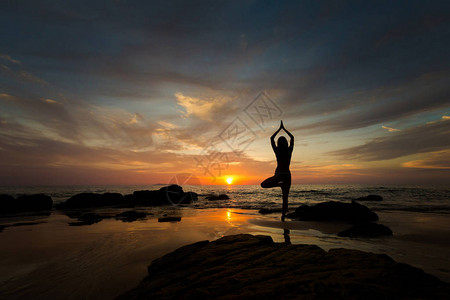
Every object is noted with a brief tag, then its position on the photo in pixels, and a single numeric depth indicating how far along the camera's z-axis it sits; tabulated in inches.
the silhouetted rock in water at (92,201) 754.4
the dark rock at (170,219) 378.0
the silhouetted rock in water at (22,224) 343.9
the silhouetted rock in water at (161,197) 935.7
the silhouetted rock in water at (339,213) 364.8
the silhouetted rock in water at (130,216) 404.6
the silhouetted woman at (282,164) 285.4
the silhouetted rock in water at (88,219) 352.2
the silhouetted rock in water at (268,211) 482.7
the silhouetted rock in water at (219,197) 1065.8
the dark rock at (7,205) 592.1
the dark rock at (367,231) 235.5
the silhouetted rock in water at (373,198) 927.9
